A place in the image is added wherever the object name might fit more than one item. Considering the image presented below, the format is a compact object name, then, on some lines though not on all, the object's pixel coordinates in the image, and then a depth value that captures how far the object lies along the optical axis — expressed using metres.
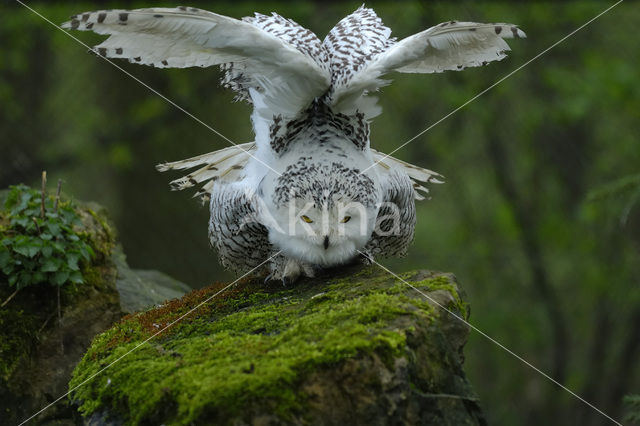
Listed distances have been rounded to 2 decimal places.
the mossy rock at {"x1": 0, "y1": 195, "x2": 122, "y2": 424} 8.04
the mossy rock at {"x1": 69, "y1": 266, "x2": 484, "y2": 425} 5.06
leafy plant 8.10
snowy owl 7.04
